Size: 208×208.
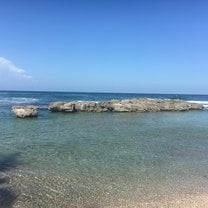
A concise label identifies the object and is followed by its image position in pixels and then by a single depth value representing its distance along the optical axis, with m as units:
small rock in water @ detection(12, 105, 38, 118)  27.60
